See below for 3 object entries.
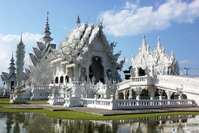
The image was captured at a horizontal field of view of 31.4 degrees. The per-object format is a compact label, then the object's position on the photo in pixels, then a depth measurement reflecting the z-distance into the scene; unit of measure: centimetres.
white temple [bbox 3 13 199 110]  4131
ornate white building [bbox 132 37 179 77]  5588
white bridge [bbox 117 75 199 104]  3631
